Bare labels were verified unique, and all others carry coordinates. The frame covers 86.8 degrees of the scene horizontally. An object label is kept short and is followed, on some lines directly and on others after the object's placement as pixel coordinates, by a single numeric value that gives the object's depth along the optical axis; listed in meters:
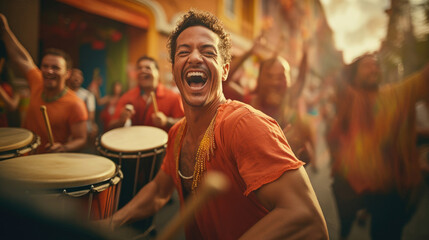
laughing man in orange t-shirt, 0.81
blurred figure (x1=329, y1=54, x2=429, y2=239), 2.22
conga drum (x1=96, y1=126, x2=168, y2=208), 1.74
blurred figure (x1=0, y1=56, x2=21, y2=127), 1.58
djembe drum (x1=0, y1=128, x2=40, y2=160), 1.33
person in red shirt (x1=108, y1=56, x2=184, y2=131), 2.35
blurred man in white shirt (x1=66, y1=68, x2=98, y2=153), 2.22
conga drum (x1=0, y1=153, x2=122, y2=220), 1.08
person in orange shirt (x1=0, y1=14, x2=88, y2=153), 1.59
